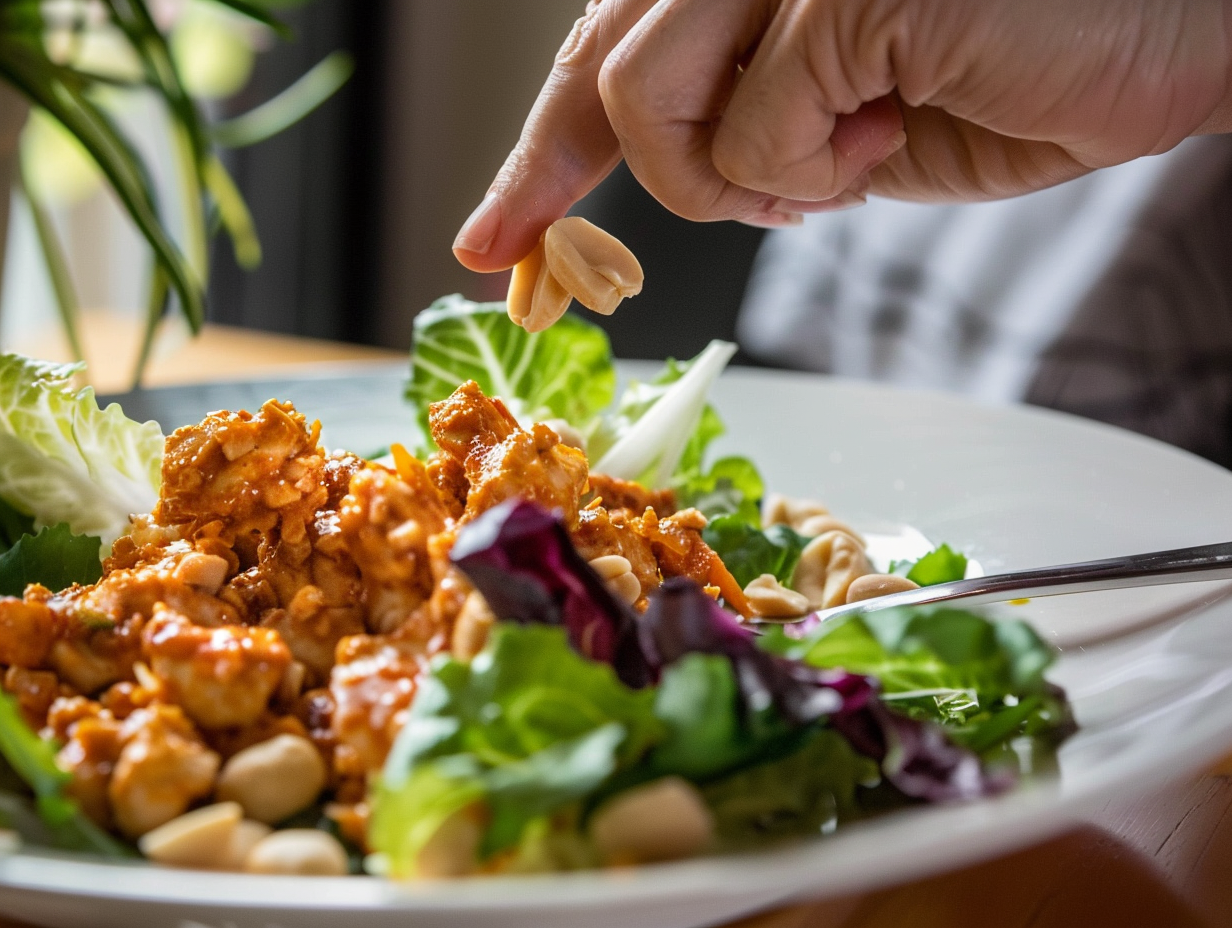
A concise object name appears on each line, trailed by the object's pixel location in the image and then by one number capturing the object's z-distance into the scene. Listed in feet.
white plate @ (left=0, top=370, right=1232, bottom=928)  0.82
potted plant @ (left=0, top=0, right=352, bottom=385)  1.82
